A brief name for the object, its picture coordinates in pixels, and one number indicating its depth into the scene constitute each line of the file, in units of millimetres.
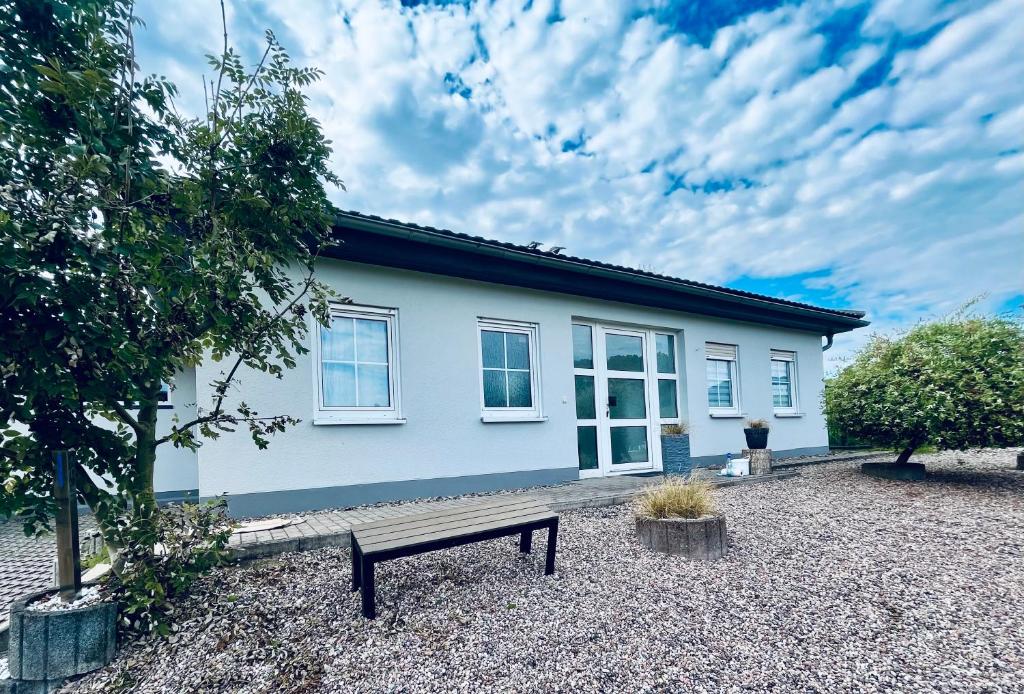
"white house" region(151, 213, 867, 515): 5340
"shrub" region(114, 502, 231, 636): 2697
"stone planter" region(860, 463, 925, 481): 7344
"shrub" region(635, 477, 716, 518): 4062
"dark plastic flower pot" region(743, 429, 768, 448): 8562
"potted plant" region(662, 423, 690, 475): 7836
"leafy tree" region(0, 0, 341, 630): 2193
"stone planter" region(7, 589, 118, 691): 2465
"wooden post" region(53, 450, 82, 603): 2570
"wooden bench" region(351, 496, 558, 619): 2832
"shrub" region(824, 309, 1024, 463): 6422
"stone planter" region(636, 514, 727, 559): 3844
